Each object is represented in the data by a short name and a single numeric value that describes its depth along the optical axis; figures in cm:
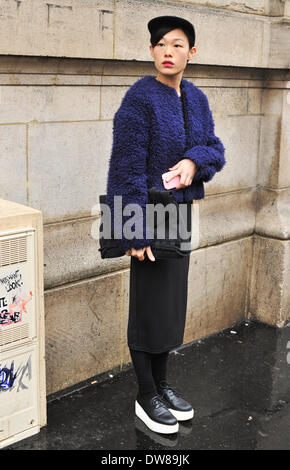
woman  354
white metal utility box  353
